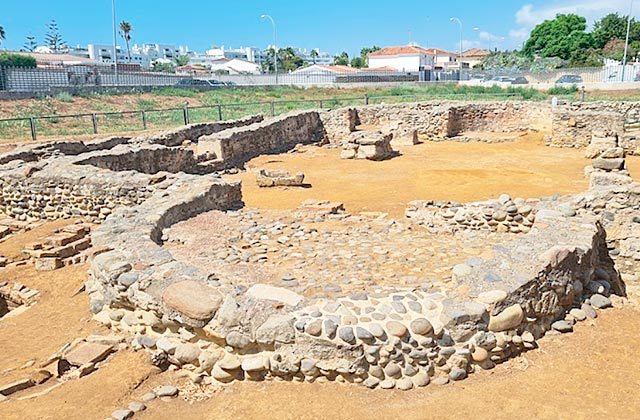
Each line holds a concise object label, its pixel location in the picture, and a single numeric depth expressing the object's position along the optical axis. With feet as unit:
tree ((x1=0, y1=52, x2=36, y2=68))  177.06
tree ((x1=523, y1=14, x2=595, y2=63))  238.68
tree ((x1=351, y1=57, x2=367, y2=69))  356.59
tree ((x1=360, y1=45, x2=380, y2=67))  401.29
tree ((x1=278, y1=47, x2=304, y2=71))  353.96
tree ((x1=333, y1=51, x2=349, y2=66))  393.09
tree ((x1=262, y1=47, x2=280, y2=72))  365.94
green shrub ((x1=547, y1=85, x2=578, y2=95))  128.06
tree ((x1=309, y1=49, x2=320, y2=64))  512.75
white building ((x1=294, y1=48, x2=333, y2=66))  575.54
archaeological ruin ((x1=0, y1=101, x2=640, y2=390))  15.37
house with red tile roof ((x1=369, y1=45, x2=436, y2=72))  299.17
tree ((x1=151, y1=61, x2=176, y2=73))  344.04
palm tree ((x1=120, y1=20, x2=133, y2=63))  303.89
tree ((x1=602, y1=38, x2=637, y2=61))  205.99
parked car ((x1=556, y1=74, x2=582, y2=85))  155.53
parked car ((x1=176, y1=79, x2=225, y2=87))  169.08
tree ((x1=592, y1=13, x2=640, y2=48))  235.71
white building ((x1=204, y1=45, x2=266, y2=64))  555.28
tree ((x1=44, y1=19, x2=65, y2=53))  405.59
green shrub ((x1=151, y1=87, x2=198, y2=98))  132.57
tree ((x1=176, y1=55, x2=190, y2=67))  427.41
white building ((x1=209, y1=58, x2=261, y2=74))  402.68
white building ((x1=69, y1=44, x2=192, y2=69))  434.30
